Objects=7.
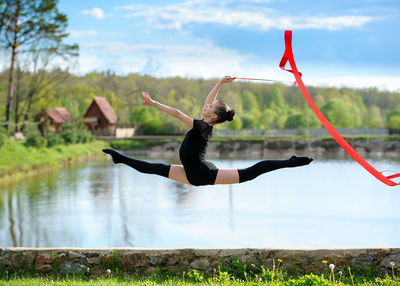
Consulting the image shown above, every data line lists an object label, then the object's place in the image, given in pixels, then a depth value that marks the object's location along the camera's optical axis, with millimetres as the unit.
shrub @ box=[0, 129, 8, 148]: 25609
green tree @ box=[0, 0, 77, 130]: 32531
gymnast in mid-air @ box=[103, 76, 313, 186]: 4906
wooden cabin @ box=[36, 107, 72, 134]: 41562
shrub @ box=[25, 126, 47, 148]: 29578
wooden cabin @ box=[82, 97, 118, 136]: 45875
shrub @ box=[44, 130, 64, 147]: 32178
